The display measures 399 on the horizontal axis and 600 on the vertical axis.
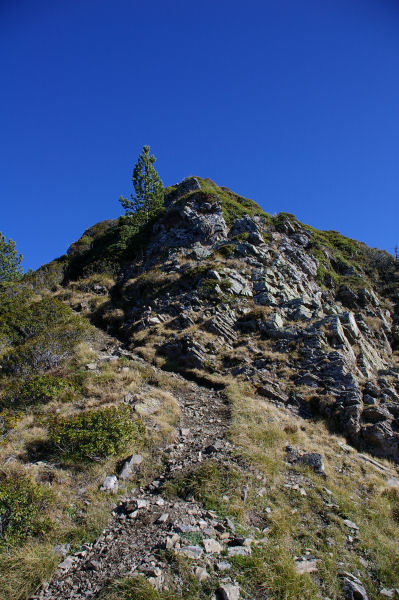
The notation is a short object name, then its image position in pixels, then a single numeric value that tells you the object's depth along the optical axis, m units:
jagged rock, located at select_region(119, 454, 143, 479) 8.91
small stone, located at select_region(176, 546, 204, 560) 6.22
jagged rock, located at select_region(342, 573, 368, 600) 6.16
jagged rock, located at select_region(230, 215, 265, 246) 32.41
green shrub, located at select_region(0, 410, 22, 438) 10.22
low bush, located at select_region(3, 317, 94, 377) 14.43
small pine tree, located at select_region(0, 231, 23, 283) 41.16
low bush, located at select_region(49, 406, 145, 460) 9.33
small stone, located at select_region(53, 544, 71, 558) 6.35
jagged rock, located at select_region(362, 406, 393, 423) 14.40
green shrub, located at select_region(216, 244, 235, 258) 29.62
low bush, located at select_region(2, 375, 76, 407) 12.34
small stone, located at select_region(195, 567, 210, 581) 5.78
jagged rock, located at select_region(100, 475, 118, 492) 8.28
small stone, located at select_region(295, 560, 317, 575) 6.45
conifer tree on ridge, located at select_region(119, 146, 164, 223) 40.56
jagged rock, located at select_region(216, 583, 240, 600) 5.45
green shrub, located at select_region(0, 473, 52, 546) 6.57
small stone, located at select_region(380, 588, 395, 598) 6.40
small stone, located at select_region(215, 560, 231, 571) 6.07
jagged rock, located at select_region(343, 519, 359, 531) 8.34
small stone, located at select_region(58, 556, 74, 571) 6.05
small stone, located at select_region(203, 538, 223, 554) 6.47
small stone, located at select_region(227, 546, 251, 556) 6.51
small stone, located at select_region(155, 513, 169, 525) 7.32
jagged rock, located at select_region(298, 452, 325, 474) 10.62
